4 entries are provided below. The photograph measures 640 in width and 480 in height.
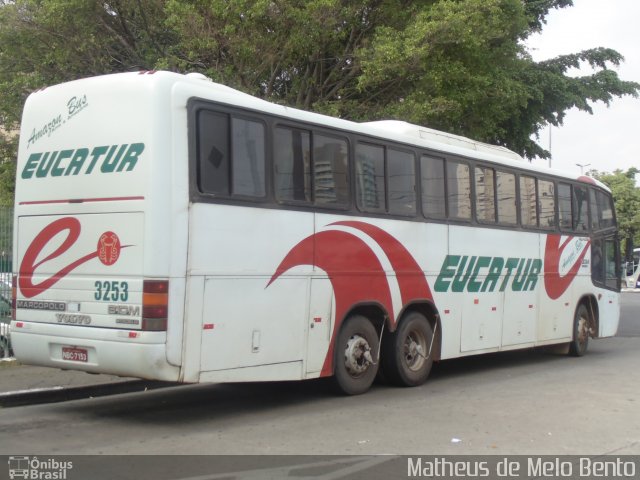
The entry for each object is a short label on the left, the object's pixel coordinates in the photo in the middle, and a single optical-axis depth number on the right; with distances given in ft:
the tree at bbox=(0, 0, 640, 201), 44.11
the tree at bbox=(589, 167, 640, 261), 177.58
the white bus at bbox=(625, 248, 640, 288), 162.91
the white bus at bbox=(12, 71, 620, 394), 23.97
